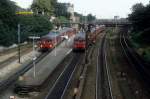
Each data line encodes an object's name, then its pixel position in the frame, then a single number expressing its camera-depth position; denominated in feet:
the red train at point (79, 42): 254.68
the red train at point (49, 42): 252.01
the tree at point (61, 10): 563.48
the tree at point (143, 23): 222.69
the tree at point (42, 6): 442.09
